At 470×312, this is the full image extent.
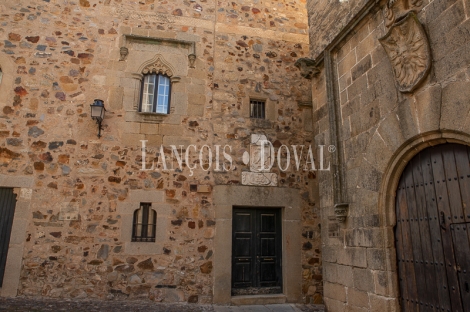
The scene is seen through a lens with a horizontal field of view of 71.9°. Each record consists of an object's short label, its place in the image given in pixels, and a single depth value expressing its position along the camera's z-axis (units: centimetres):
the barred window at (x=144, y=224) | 569
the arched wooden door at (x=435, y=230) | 278
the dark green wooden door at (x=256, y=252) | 595
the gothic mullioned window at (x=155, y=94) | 630
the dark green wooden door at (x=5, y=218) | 531
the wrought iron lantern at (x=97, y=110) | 570
